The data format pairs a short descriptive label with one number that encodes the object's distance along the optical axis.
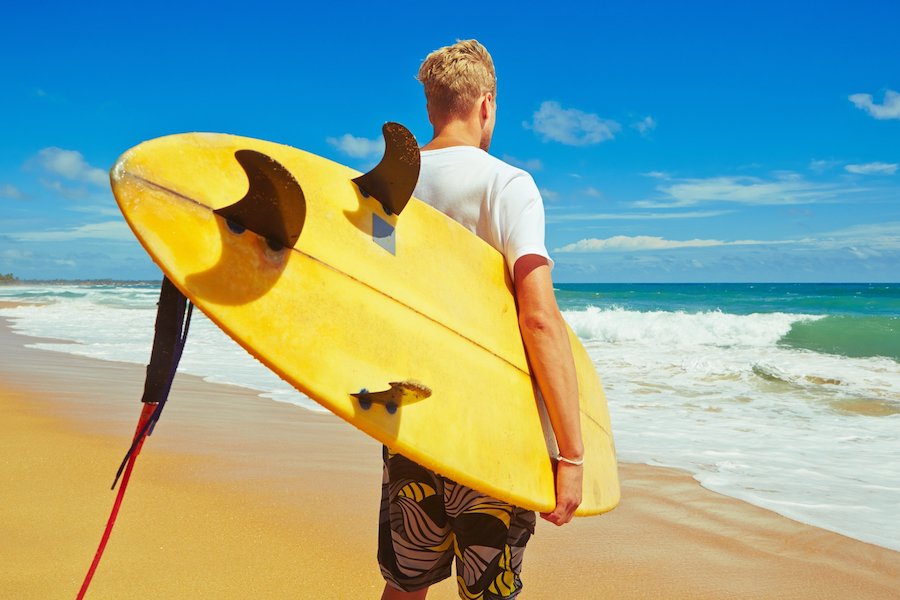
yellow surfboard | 1.32
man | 1.55
